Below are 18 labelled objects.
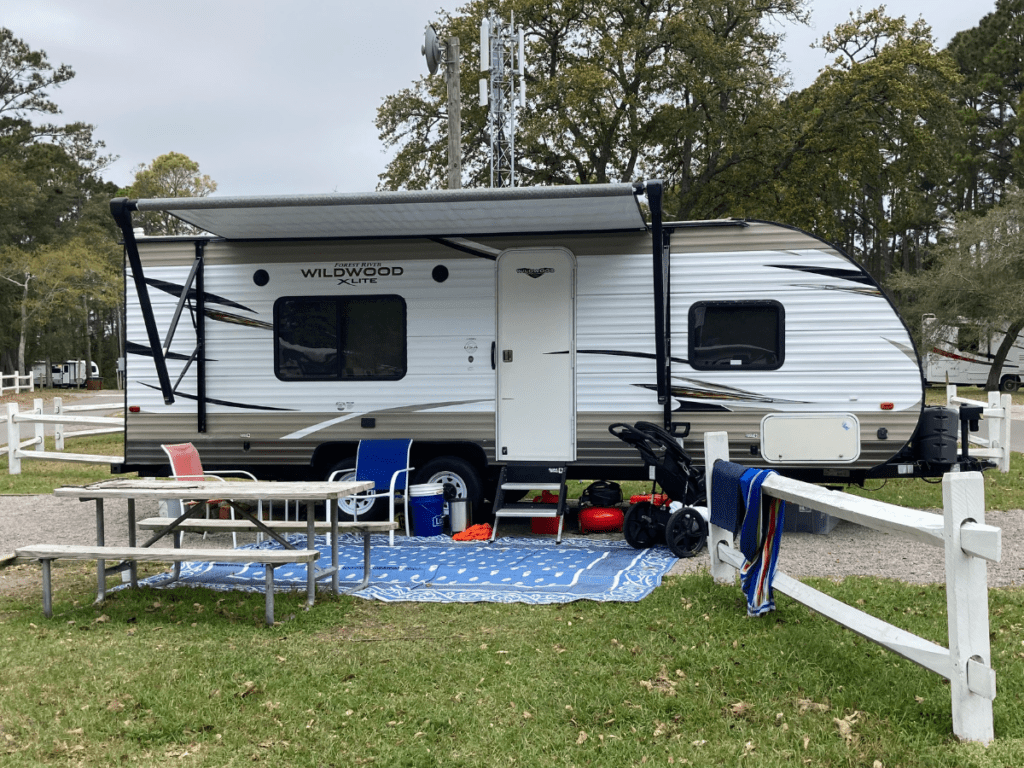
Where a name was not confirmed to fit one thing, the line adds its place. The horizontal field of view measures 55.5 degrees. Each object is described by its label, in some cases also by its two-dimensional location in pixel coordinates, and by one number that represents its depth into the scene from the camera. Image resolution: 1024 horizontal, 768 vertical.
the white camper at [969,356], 29.48
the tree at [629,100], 22.27
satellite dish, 13.27
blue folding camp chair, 8.53
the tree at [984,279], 28.16
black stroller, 7.64
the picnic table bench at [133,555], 5.44
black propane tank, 8.05
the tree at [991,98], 38.59
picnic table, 5.49
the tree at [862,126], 22.31
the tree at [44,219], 38.94
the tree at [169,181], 50.19
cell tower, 15.14
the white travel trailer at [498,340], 8.12
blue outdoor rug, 6.09
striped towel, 5.12
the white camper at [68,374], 45.44
